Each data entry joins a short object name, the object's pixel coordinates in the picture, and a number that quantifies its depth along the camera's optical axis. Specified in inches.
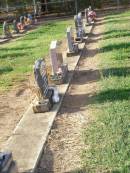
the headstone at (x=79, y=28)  696.5
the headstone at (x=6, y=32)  986.1
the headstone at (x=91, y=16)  988.5
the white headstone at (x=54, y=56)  417.4
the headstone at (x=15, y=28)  1046.8
